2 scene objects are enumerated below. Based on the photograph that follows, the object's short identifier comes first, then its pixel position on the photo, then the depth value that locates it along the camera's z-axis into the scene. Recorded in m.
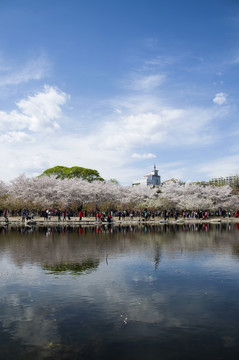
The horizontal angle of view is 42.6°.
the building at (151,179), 194.12
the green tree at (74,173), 85.75
